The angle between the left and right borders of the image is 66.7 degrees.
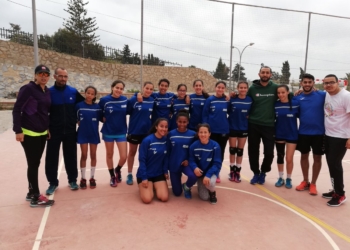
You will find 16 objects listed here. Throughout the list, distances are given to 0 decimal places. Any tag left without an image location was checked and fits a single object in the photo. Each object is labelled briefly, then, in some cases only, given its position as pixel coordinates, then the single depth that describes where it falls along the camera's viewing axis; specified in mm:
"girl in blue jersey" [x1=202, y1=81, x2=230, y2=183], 4281
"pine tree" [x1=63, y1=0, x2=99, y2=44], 28791
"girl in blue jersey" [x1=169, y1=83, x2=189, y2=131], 4377
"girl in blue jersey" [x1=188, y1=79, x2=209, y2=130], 4465
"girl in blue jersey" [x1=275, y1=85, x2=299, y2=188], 4121
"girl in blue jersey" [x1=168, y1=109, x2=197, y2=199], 3809
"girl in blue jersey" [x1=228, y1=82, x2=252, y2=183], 4340
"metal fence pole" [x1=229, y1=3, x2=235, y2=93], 9292
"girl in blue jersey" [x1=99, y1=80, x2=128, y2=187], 4037
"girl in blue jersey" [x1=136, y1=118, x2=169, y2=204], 3639
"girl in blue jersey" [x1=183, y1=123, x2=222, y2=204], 3695
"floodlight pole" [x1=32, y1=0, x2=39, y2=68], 7431
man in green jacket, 4250
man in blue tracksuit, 3674
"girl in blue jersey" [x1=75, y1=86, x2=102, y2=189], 3922
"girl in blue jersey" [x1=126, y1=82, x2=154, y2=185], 4172
